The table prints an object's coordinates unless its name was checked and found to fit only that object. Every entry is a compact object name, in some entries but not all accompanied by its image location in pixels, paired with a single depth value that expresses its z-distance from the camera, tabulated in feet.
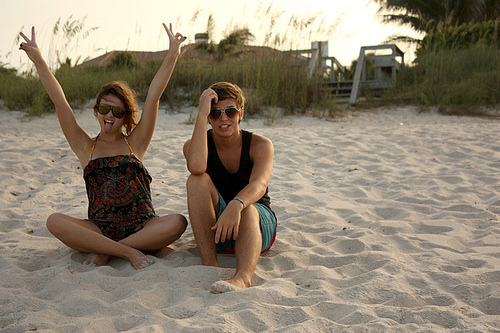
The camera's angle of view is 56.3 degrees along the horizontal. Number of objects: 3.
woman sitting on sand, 9.18
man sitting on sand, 8.27
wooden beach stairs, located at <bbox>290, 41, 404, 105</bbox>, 35.58
